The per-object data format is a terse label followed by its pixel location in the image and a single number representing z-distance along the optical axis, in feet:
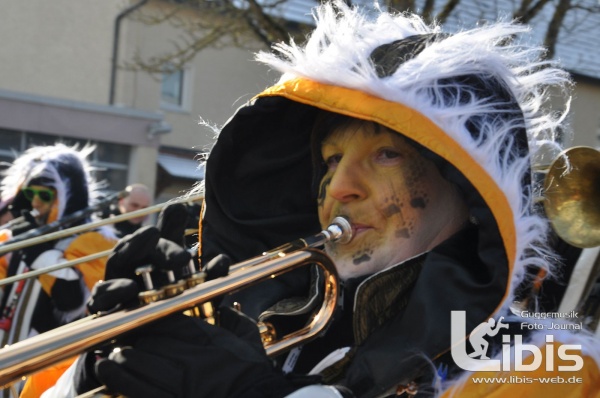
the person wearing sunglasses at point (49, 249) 17.17
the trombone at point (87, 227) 10.78
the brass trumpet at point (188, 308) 4.85
